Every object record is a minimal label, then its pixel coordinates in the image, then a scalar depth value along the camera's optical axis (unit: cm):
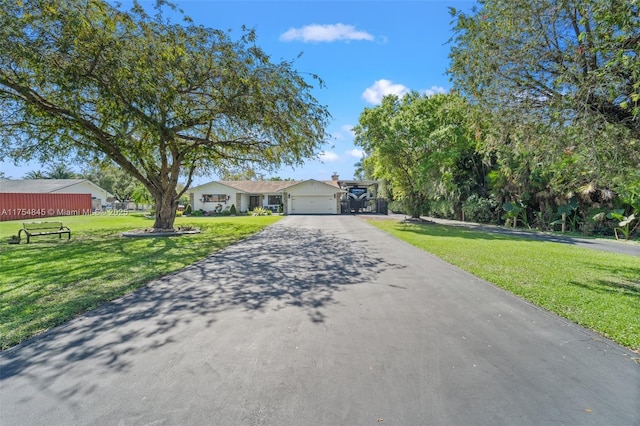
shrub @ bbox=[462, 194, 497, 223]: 2086
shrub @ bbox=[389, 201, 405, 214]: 2492
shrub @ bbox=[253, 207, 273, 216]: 3357
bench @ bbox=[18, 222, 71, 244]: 1159
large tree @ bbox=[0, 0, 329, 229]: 857
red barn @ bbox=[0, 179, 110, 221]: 2723
